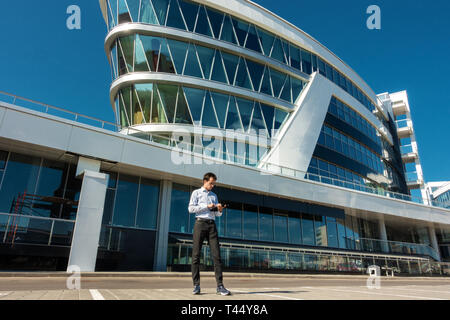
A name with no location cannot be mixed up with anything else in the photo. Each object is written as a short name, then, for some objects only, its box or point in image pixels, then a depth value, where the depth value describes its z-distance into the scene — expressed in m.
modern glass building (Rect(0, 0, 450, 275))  12.64
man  4.62
